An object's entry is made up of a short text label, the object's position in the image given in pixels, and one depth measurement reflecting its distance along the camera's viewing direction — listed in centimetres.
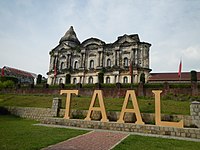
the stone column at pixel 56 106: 1397
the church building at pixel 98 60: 3491
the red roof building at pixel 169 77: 2910
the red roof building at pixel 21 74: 6862
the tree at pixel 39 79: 3919
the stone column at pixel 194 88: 2060
